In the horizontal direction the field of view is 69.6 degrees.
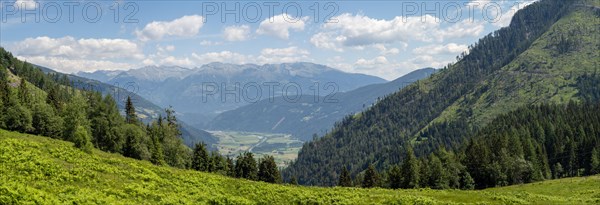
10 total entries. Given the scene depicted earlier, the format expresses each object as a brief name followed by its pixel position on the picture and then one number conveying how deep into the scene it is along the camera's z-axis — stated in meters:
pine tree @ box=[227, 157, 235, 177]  143.52
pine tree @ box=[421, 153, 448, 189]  119.50
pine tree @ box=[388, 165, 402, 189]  127.94
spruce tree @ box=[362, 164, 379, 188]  138.99
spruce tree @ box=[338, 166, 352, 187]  143.32
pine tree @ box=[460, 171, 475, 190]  122.44
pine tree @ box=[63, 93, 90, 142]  98.88
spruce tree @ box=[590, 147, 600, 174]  128.88
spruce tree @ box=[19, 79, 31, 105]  116.79
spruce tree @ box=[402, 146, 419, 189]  122.56
